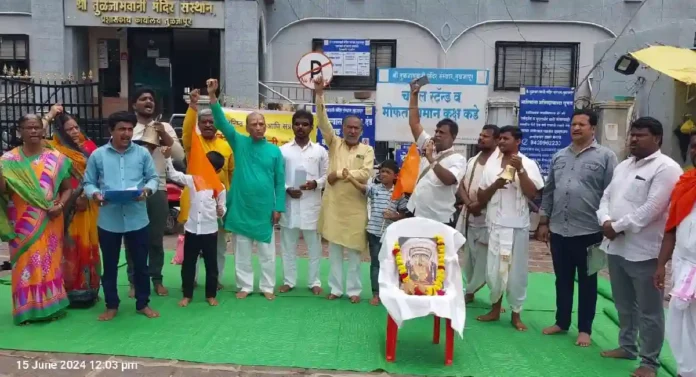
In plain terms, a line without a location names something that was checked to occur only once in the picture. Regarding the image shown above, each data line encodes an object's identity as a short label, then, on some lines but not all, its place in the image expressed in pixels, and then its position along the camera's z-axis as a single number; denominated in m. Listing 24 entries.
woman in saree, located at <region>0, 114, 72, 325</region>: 4.86
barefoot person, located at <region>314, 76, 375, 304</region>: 5.80
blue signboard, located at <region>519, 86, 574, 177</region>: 9.73
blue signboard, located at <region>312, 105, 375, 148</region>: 10.09
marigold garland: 4.42
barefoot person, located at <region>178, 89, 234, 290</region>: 5.53
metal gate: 9.33
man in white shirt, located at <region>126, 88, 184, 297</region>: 5.59
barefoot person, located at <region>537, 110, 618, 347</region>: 4.77
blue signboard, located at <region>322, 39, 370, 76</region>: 14.64
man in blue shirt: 4.99
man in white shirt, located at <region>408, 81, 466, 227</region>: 5.24
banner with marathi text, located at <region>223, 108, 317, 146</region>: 9.68
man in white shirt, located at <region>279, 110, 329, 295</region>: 6.01
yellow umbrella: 7.55
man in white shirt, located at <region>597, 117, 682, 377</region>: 4.09
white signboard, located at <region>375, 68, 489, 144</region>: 9.14
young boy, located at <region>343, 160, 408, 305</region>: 5.73
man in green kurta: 5.81
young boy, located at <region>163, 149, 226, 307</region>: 5.57
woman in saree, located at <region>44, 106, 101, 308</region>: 5.33
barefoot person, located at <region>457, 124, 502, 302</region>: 5.59
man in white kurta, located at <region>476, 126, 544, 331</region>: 5.09
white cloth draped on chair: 4.23
